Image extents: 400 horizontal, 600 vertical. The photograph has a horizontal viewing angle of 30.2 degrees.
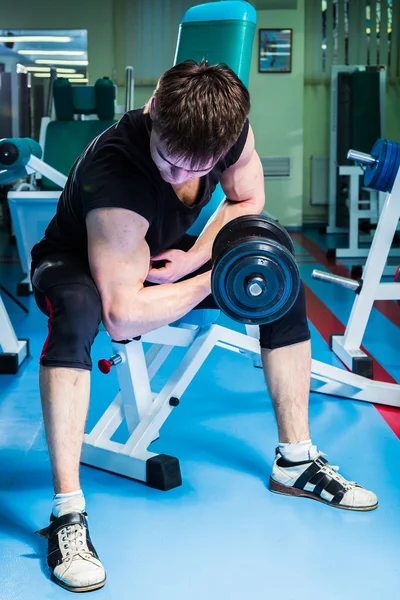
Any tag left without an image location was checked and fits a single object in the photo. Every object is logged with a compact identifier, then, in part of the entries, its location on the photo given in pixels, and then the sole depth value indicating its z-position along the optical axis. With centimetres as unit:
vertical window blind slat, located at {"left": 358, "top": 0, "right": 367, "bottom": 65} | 782
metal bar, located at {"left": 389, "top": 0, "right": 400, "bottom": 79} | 782
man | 144
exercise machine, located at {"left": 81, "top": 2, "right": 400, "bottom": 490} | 199
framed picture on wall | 768
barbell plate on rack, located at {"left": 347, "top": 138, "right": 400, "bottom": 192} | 273
